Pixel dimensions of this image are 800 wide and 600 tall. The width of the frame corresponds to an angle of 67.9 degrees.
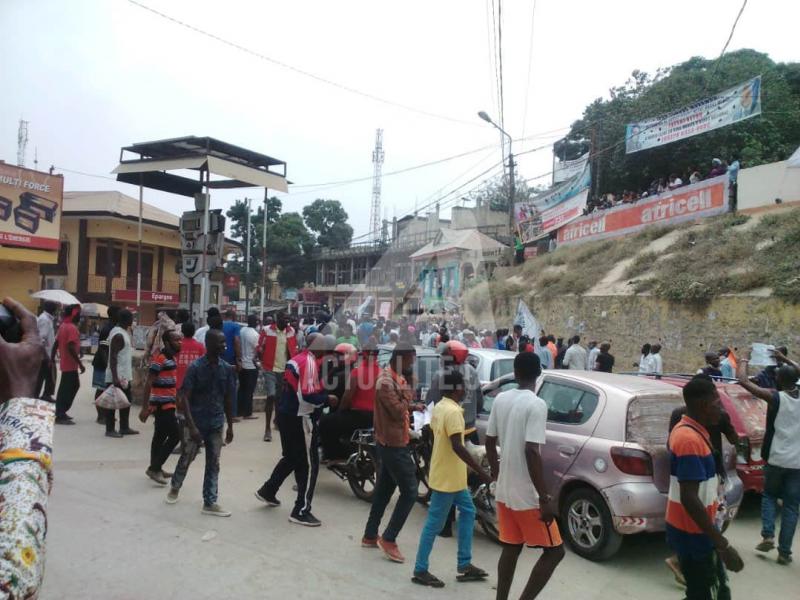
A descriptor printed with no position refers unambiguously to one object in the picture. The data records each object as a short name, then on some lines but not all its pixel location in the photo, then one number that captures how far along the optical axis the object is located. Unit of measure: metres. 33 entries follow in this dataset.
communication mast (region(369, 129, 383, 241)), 60.41
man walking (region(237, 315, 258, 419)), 9.91
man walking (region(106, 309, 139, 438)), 7.94
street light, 17.97
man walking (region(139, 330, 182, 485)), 6.40
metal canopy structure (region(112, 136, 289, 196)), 11.93
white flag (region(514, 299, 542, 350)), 14.71
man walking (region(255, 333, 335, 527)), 5.49
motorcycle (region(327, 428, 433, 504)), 6.15
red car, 5.88
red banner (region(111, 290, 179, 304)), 29.89
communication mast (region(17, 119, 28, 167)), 42.41
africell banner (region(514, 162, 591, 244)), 26.19
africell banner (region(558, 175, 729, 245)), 19.67
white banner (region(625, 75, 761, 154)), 19.11
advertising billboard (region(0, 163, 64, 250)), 22.67
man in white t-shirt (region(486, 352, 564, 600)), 3.55
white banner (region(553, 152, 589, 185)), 28.12
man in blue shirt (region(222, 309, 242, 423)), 9.02
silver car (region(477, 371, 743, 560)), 4.66
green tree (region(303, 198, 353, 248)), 57.62
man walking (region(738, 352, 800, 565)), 4.94
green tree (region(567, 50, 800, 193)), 27.30
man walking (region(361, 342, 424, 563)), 4.76
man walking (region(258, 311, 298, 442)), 9.23
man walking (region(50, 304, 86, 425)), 8.56
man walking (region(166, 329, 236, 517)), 5.55
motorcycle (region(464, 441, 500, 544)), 5.25
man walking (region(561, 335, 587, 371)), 12.20
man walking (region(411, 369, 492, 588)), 4.32
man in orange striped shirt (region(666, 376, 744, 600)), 3.19
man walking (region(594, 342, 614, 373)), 11.45
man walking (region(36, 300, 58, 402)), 9.22
